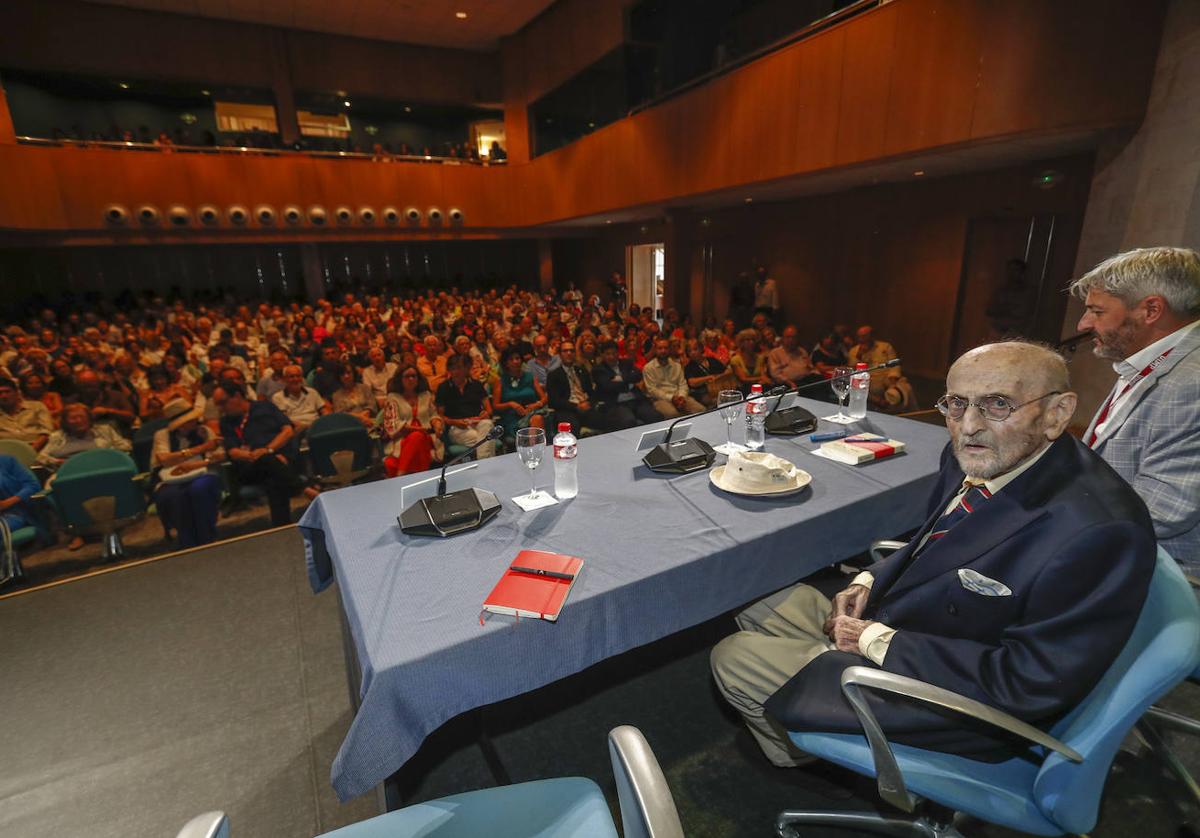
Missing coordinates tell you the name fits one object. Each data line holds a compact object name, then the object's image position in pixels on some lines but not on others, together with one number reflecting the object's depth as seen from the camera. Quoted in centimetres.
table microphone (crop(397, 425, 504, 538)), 163
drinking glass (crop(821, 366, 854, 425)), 250
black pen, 138
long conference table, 117
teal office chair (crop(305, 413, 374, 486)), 369
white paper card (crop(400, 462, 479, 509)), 182
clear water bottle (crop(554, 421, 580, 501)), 181
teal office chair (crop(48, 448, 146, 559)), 304
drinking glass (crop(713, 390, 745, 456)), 225
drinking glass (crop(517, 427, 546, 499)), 183
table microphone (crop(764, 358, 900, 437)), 243
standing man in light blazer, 158
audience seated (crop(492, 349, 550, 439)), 463
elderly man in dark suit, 103
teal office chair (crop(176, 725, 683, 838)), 91
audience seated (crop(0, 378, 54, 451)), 407
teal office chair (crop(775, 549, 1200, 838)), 98
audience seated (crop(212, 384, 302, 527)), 367
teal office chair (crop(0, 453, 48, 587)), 292
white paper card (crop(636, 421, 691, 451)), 227
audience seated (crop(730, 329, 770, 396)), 555
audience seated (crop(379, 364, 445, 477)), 418
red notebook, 126
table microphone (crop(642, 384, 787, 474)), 203
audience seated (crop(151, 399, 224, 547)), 329
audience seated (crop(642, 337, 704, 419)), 516
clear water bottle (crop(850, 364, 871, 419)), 256
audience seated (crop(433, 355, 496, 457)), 432
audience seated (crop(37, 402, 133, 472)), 369
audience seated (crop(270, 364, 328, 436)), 450
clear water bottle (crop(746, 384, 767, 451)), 221
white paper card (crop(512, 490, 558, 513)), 180
